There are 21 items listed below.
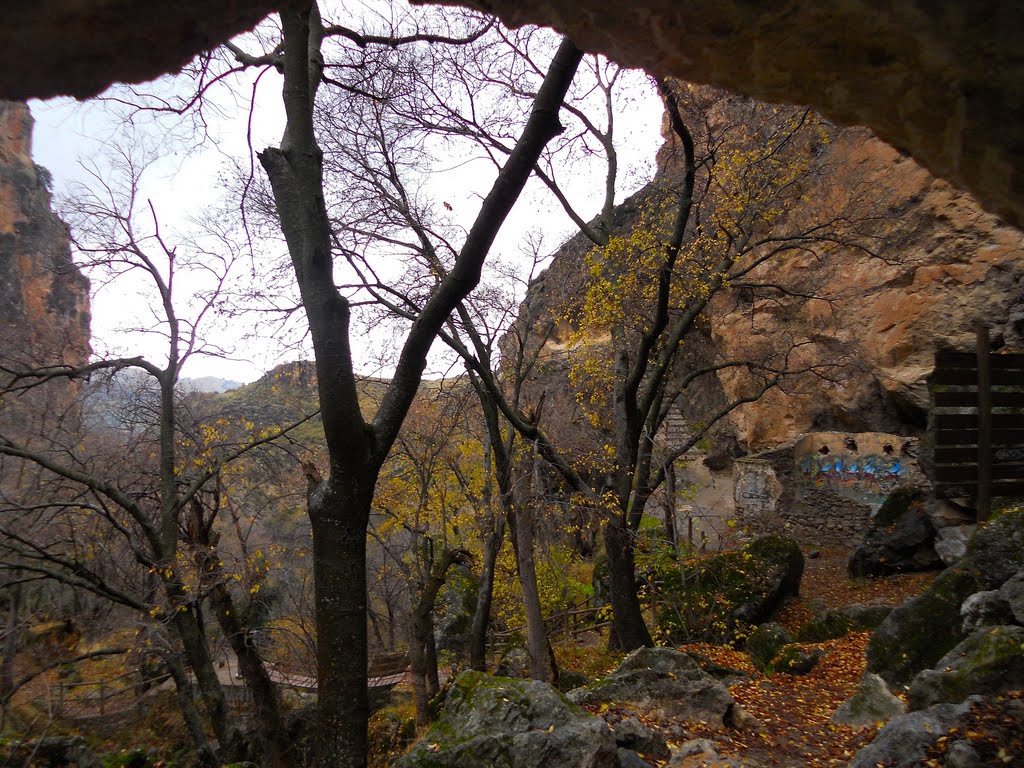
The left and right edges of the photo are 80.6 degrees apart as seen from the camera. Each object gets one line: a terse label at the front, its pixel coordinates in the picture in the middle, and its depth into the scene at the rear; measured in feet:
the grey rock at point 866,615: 26.76
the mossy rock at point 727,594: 30.85
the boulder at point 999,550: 16.29
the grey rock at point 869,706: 15.45
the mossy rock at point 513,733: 11.18
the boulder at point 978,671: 11.30
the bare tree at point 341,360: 12.09
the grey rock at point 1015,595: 13.00
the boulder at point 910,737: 9.60
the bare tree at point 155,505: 26.78
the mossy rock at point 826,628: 27.22
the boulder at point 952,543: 29.93
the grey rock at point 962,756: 8.41
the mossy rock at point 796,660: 23.15
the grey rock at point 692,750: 13.10
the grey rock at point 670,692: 16.26
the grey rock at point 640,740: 13.74
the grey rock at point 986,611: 14.65
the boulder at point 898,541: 35.06
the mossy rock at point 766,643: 25.16
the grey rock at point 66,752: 25.62
